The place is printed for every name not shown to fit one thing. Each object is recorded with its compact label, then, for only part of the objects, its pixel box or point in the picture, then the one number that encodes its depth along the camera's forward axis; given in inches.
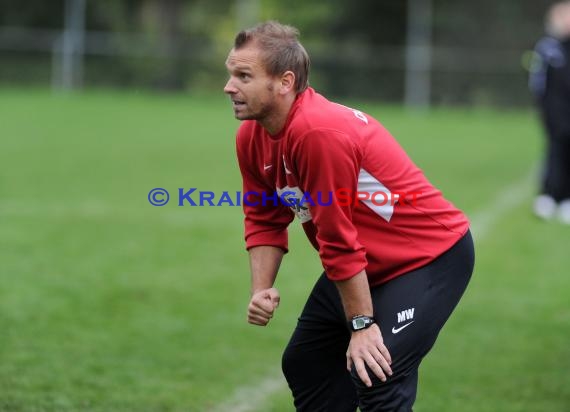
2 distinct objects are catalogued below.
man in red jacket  289.9
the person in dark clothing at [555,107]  976.3
